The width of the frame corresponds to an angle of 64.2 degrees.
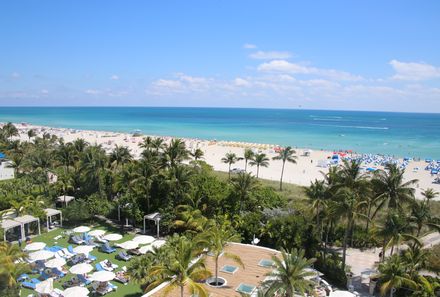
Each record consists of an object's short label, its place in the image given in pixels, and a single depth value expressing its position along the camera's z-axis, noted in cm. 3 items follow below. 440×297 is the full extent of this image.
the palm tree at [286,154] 4641
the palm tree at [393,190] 2520
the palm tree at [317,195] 2362
